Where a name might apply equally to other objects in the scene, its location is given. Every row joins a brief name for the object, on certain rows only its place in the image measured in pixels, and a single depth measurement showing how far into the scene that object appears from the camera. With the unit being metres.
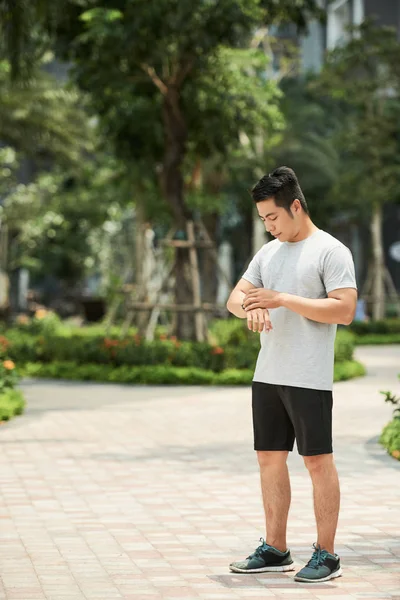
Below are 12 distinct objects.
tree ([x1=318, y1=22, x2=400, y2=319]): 33.81
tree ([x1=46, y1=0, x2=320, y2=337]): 20.23
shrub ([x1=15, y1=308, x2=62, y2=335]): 27.28
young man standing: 5.77
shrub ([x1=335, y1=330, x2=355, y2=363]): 21.22
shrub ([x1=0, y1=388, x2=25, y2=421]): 13.51
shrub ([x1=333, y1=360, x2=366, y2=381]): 19.50
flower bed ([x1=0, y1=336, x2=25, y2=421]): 13.59
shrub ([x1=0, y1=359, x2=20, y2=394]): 14.39
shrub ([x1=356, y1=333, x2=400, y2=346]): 33.31
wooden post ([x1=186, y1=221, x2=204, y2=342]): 21.73
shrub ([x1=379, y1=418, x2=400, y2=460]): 10.57
